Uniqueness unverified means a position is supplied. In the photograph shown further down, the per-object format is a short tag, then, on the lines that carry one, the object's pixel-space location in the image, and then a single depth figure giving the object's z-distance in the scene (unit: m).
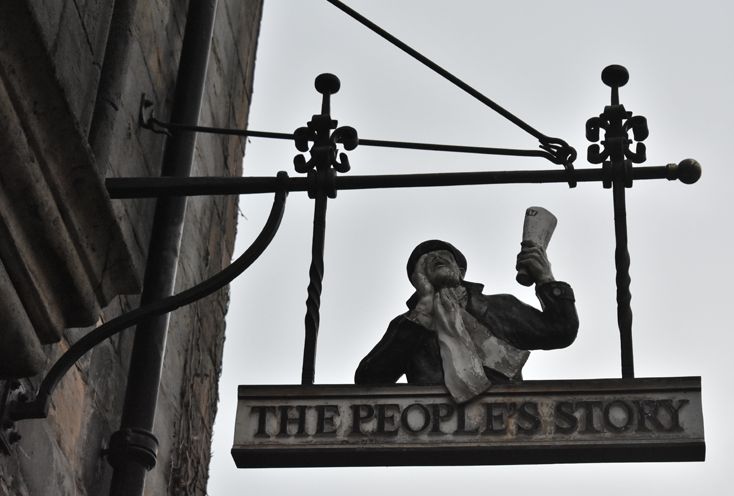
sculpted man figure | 3.94
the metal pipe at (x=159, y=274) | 4.67
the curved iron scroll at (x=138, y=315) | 3.74
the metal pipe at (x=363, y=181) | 4.14
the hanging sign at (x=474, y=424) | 3.57
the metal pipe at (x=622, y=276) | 3.79
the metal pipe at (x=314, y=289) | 3.89
